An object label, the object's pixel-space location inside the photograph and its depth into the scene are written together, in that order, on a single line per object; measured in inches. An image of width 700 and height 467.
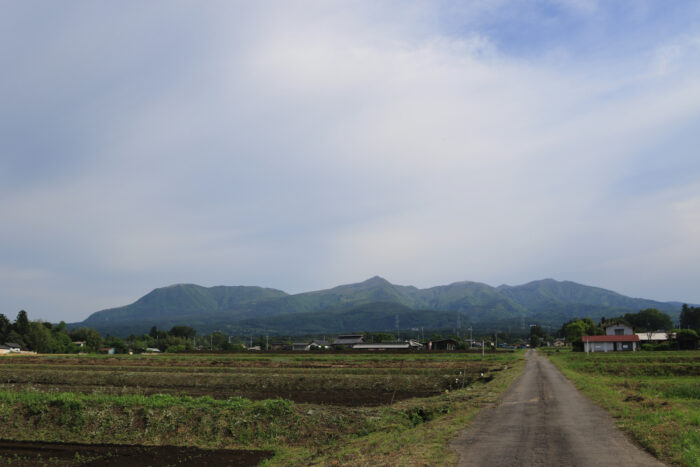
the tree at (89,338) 5775.1
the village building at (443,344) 5339.6
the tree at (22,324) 5492.1
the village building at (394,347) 5593.5
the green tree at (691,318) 6697.8
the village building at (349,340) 6644.7
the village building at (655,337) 4520.2
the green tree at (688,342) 3599.9
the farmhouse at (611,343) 3951.8
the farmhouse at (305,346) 6387.8
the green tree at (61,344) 5255.9
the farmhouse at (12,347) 4657.0
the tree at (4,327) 5385.8
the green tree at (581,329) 4822.8
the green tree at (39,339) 5226.4
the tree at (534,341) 7711.6
